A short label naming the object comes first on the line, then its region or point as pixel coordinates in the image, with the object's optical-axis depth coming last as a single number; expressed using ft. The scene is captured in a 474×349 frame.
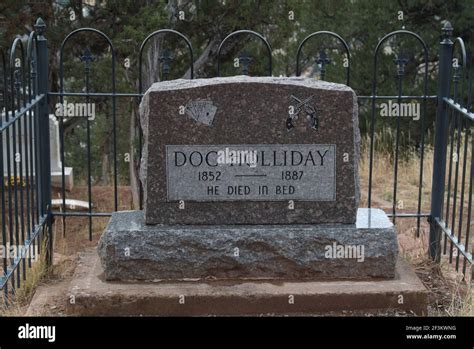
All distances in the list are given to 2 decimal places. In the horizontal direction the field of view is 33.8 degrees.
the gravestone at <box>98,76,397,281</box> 16.17
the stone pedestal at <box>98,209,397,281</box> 16.25
